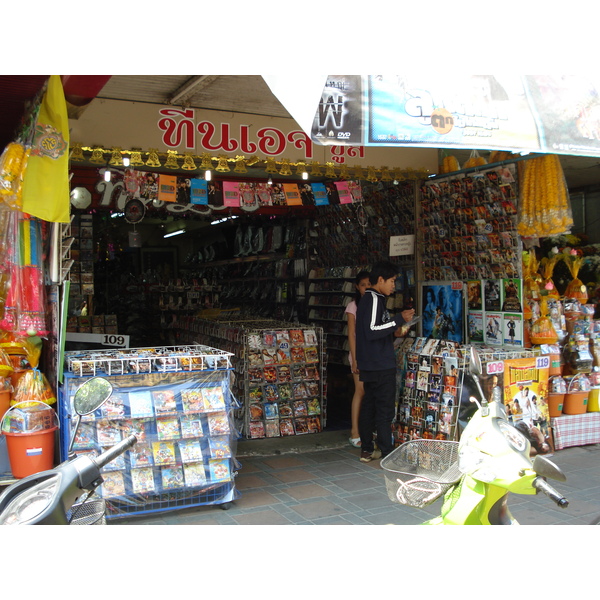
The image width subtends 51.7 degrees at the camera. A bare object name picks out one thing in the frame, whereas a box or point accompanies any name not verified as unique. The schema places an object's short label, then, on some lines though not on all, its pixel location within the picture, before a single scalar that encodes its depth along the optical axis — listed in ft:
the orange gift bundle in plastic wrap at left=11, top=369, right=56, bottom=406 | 14.46
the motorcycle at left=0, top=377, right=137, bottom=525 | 6.93
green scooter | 7.45
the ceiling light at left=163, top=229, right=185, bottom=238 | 49.70
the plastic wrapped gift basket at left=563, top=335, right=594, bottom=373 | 21.44
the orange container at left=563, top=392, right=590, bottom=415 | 21.12
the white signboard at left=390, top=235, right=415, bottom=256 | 24.80
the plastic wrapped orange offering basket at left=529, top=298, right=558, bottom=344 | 20.40
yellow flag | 14.33
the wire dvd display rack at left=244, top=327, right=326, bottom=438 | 21.81
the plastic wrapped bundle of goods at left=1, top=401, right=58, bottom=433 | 13.96
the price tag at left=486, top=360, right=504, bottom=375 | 18.31
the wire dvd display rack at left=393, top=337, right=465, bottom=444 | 18.49
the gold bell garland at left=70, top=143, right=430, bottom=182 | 19.57
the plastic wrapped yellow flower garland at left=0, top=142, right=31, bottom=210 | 13.93
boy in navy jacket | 18.86
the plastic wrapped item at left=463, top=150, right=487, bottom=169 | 22.13
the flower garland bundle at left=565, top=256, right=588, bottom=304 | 22.09
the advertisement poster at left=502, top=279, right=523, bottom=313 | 20.44
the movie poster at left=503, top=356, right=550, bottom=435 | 18.86
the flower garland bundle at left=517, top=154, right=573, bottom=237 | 19.08
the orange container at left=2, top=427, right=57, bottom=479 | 13.97
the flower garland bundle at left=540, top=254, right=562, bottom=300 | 21.12
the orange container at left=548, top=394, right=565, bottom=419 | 20.74
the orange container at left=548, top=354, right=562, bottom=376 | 20.72
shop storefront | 15.16
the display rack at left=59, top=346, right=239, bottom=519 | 14.37
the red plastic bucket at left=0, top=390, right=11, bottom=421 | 14.33
